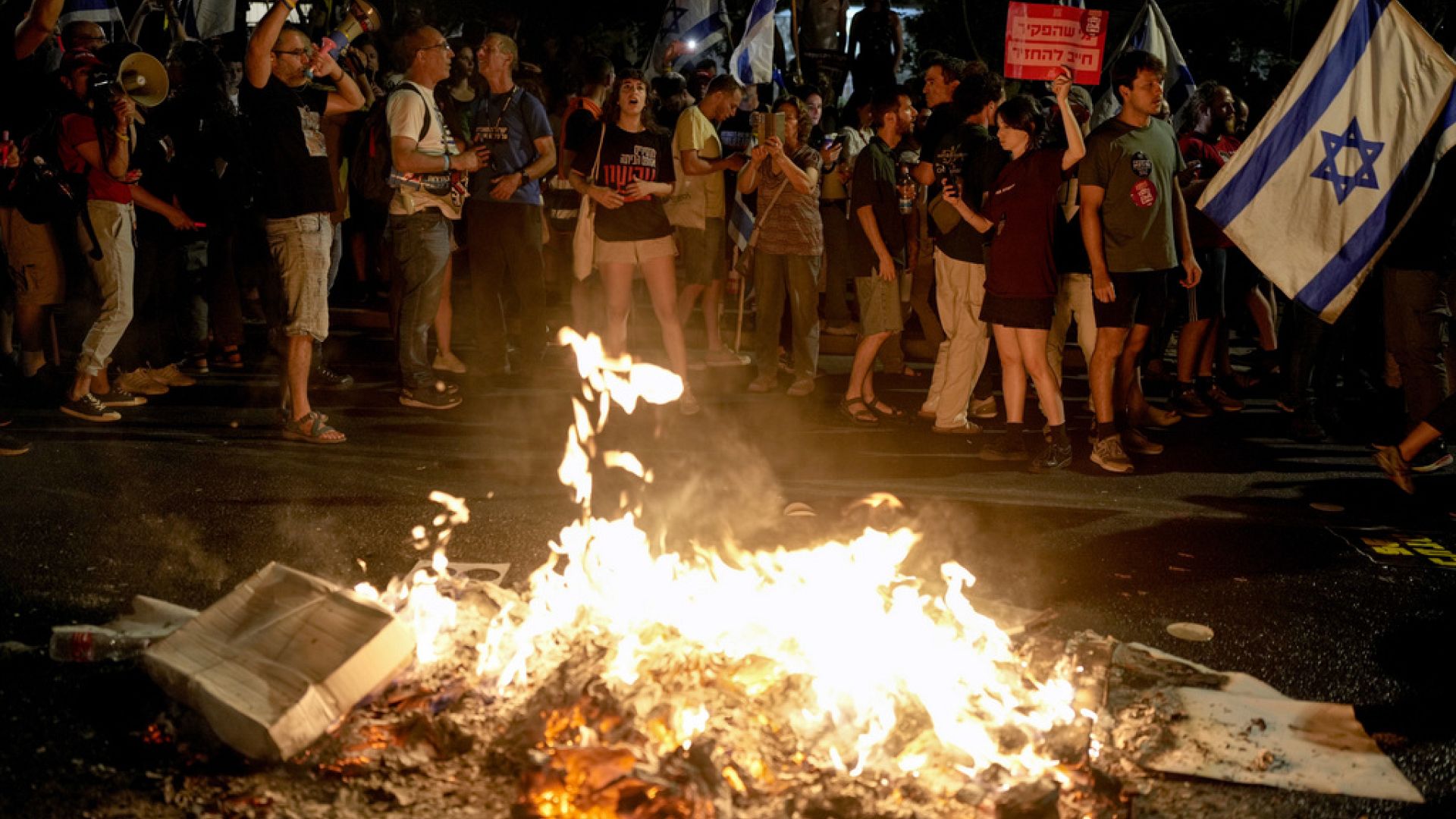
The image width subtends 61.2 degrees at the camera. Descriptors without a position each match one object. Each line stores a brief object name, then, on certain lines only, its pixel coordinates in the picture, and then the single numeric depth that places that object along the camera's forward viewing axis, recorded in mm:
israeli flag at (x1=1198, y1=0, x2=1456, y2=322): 7086
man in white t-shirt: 7824
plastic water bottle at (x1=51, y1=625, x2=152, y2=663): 4273
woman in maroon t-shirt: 7113
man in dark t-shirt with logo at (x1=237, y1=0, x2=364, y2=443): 6906
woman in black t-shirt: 8430
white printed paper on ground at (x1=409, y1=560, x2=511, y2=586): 5305
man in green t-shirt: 7051
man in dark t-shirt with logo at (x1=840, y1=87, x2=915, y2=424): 8445
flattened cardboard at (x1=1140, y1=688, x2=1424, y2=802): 3814
